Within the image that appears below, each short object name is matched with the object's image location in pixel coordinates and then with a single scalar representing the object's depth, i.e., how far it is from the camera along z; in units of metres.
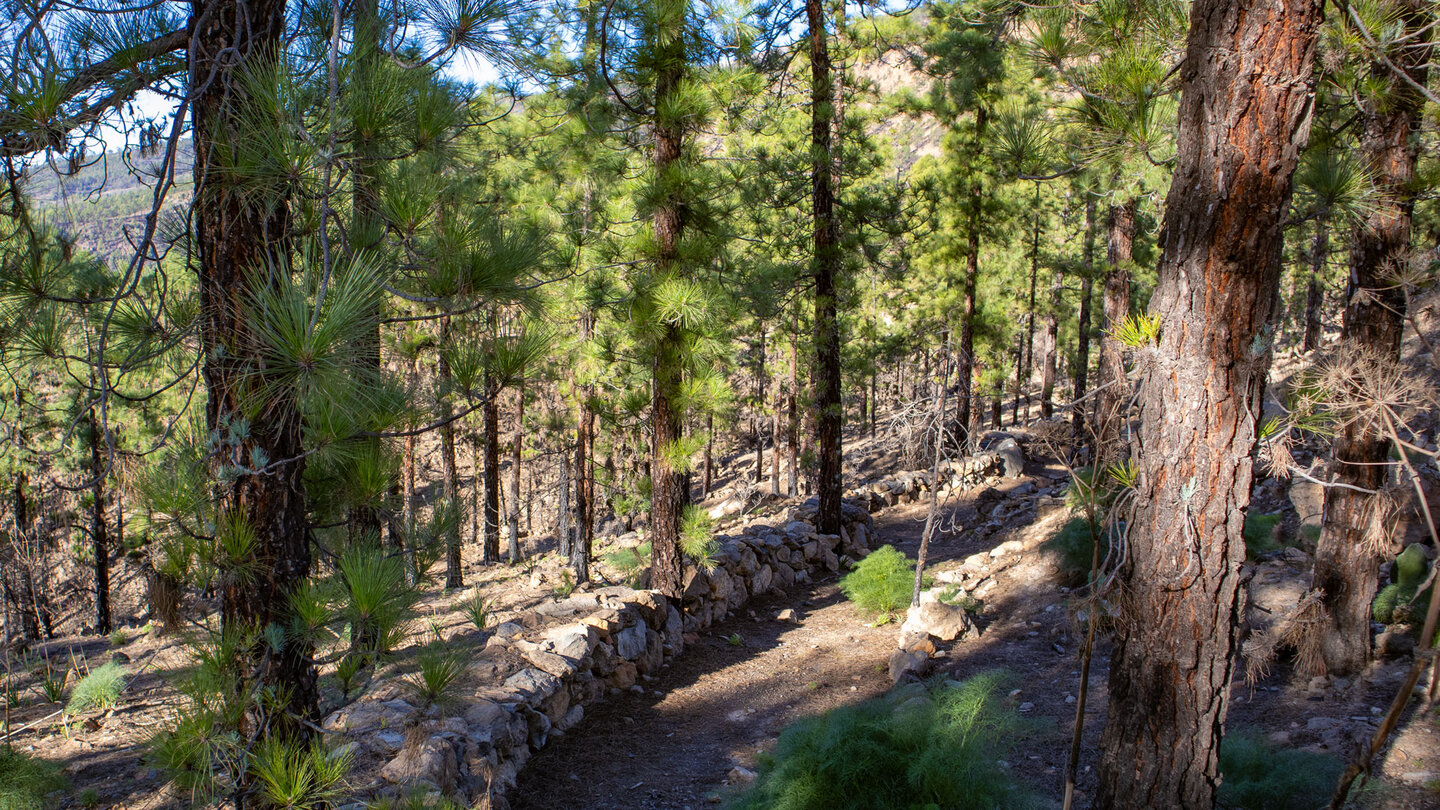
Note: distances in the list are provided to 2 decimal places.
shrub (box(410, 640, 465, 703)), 3.00
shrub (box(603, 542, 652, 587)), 8.90
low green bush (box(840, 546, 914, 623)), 7.88
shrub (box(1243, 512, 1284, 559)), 7.44
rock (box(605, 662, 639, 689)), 6.33
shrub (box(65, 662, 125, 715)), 5.57
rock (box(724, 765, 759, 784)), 4.64
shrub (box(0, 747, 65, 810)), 3.65
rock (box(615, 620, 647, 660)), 6.50
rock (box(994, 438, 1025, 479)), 16.55
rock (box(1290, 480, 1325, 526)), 8.36
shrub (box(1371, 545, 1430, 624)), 5.38
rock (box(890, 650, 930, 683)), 6.13
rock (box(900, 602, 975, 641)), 7.07
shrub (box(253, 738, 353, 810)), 2.23
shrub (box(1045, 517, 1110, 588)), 7.47
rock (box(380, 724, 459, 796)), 3.66
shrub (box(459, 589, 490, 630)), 5.44
